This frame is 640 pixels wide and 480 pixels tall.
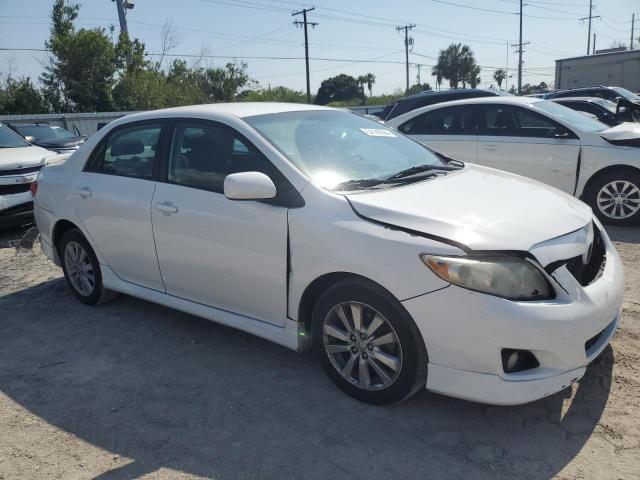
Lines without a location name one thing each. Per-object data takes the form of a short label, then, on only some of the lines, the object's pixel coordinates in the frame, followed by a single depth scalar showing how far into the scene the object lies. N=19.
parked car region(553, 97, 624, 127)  10.61
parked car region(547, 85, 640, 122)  16.00
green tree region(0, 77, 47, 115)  32.59
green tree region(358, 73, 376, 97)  77.66
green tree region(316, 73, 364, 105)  71.62
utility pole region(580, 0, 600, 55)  70.32
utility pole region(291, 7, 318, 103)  45.00
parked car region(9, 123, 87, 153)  13.37
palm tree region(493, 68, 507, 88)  90.90
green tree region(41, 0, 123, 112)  32.25
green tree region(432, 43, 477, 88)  77.50
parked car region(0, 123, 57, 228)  7.11
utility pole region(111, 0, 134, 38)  26.95
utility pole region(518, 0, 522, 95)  55.47
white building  32.66
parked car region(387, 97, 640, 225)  6.40
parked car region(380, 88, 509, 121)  11.41
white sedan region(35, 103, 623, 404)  2.56
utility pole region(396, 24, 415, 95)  63.00
